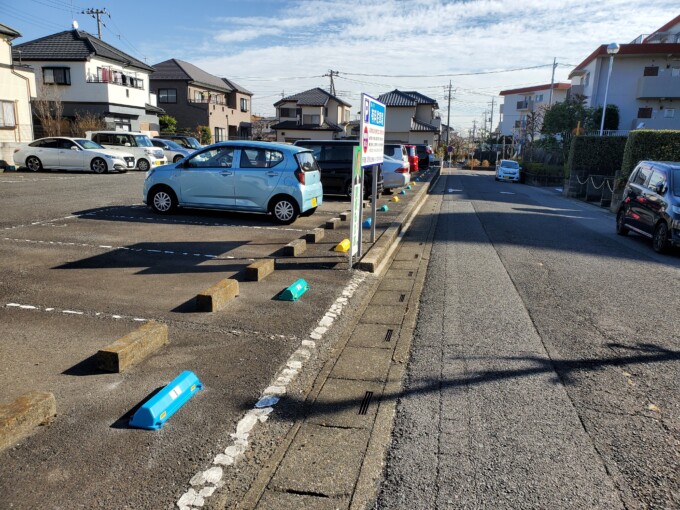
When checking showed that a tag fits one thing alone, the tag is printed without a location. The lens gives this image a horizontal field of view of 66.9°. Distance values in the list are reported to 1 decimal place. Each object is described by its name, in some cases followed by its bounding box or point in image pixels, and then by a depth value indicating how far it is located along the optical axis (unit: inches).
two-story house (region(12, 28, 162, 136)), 1278.3
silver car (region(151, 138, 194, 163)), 1040.2
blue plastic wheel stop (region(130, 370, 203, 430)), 124.4
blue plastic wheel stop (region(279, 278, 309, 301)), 225.0
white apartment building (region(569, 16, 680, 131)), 1439.5
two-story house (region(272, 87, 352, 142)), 2071.9
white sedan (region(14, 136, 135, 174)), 837.2
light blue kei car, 403.9
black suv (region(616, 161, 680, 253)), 371.6
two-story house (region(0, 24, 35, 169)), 904.2
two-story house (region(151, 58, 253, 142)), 1759.4
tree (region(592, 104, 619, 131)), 1458.2
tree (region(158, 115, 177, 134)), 1678.2
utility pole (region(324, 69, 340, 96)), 2217.0
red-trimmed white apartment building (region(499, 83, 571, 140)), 2413.9
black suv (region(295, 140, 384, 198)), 616.4
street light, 840.6
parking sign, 280.4
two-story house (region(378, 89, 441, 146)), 2143.2
